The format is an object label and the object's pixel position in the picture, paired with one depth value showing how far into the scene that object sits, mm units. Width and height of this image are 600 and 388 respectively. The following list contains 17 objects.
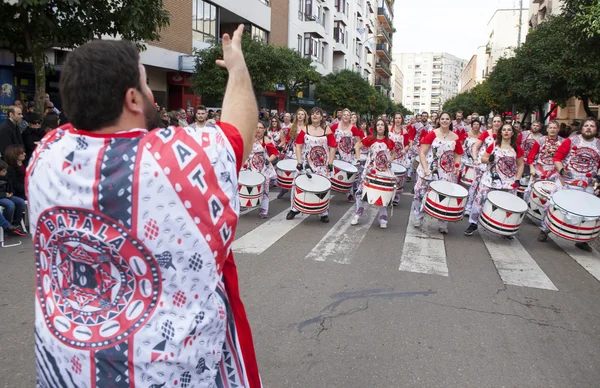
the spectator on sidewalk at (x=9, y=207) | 7180
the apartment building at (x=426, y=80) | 192625
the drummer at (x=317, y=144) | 9625
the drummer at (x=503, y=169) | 8430
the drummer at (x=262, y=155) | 9984
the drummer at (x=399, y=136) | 12470
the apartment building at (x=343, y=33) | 37688
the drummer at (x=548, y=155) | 10680
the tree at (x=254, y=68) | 19531
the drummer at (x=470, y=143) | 12586
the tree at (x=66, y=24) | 9727
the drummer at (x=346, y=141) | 11820
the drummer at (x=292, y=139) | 10469
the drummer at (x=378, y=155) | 9078
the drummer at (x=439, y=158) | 8742
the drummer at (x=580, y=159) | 8109
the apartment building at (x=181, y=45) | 20609
